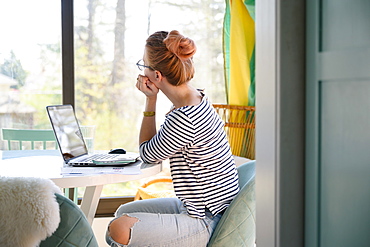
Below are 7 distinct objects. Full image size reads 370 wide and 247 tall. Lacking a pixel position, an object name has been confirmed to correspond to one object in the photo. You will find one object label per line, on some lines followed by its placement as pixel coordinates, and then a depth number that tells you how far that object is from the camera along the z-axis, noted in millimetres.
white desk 1674
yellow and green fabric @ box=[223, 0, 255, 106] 3030
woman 1701
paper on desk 1769
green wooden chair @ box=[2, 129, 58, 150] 2686
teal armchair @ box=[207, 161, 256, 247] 1698
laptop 1955
